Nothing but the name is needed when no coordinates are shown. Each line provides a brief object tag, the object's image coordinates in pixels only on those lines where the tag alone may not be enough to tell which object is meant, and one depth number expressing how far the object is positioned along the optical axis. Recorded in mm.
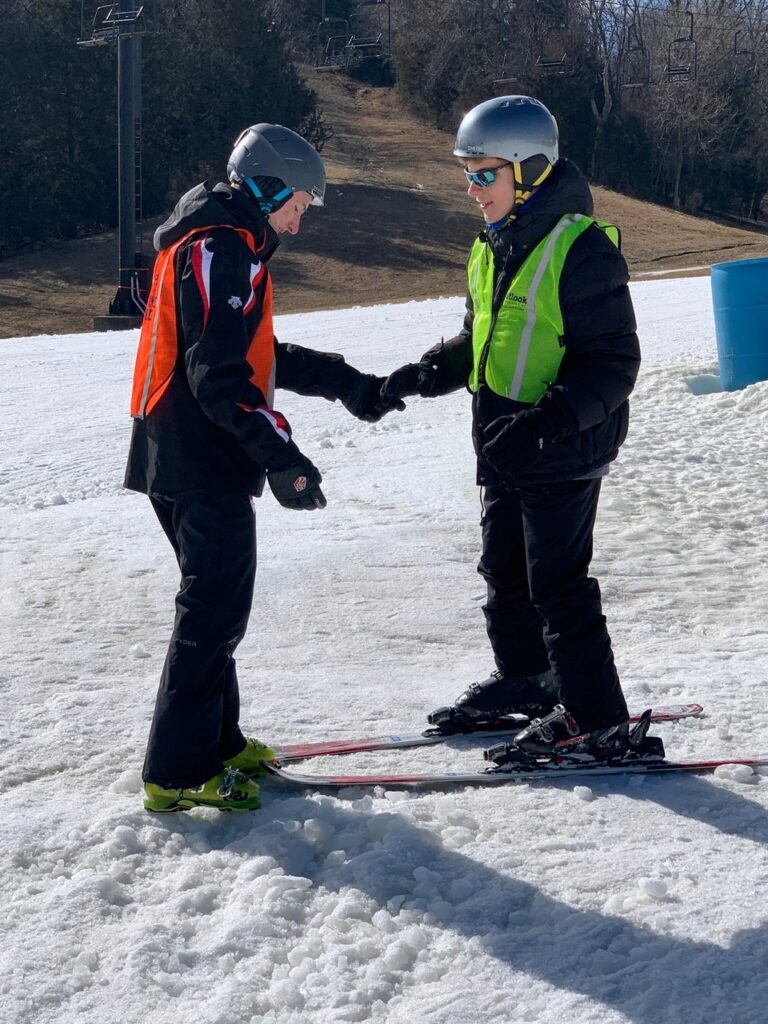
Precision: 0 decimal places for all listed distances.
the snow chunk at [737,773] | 3496
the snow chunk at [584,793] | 3393
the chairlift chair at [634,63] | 45422
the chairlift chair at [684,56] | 43288
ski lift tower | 22312
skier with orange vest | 3145
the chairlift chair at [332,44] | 43666
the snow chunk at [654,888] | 2857
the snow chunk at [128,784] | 3492
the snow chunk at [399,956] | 2633
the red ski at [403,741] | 3746
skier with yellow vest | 3348
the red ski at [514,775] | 3498
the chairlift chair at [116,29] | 22656
